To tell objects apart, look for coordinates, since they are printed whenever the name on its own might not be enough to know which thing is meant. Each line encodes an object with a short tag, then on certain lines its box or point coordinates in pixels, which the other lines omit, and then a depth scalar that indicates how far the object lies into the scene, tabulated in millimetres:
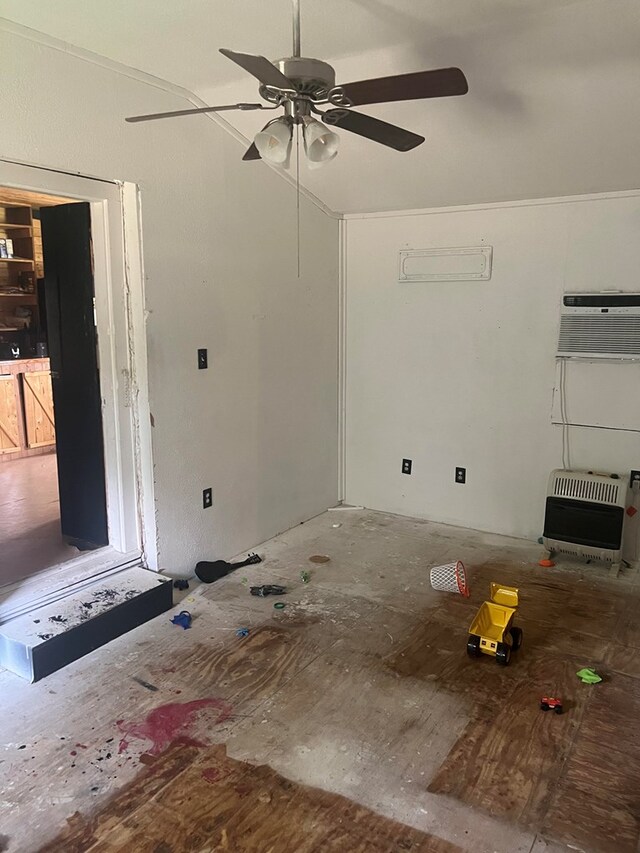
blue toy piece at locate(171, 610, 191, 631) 2963
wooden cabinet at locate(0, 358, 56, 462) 5652
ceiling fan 1806
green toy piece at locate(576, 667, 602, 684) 2518
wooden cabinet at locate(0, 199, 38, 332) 6035
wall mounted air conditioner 3662
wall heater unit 3582
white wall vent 4070
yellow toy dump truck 2625
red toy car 2354
